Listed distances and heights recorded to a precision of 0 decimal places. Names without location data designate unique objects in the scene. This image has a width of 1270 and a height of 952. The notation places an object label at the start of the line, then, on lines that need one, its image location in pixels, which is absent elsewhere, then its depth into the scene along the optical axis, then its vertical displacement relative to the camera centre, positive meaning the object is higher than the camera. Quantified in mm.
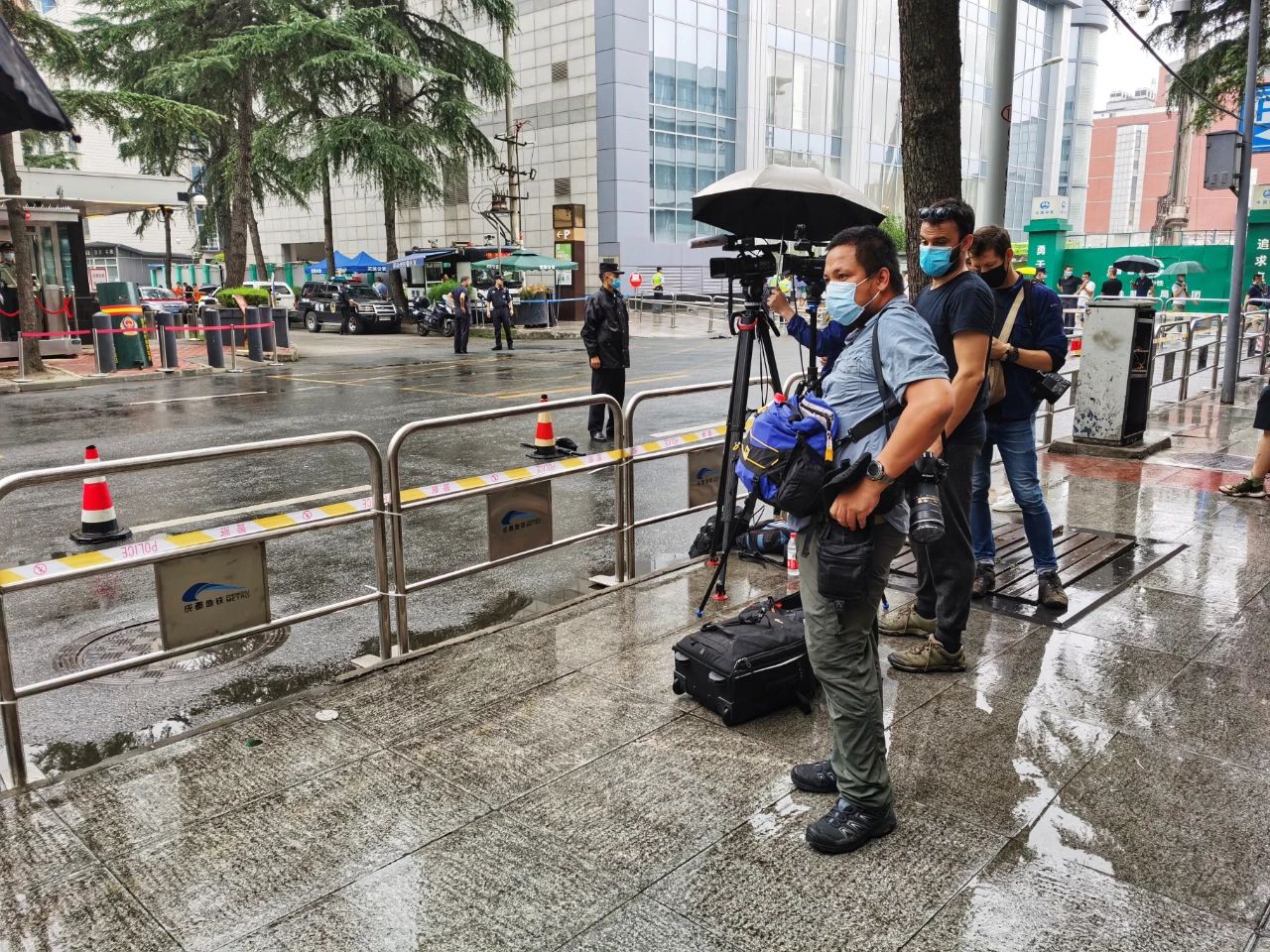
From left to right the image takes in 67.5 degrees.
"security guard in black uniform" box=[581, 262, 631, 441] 11070 -485
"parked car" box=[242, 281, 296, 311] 43206 +39
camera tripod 5184 -481
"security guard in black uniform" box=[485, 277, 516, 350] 25980 -444
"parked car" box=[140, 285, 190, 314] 29991 -158
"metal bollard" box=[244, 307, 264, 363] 22719 -1166
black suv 33625 -486
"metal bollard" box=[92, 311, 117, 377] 19922 -1014
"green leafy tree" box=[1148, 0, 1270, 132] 22531 +5969
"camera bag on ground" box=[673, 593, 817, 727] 4027 -1592
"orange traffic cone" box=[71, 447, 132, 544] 7188 -1661
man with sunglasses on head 4133 -464
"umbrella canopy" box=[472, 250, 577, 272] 36500 +1195
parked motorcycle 32438 -897
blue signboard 12844 +2274
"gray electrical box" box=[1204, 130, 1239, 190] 12305 +1682
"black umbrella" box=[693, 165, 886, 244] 5395 +518
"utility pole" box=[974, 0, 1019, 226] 6668 +1175
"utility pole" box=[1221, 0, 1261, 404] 11797 +1321
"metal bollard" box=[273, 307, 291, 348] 23781 -859
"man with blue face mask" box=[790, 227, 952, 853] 2980 -712
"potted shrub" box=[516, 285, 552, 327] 34781 -512
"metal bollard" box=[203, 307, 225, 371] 21438 -1137
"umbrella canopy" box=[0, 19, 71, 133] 3279 +692
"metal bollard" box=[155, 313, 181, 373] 20906 -1000
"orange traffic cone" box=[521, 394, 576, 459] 10062 -1575
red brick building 93688 +12330
